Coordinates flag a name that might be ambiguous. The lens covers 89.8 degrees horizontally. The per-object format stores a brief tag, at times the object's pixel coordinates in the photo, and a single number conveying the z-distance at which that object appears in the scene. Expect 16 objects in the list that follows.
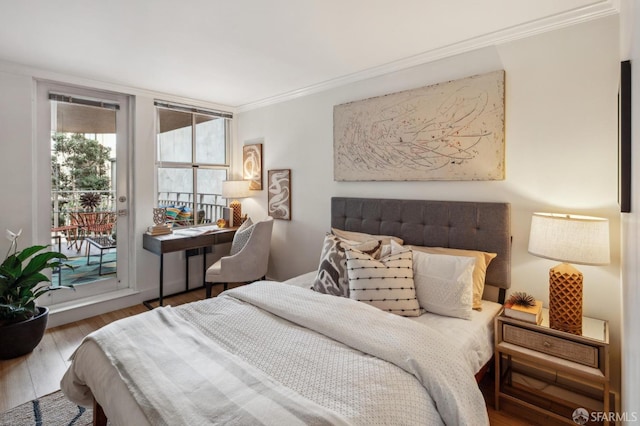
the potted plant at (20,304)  2.50
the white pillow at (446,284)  1.95
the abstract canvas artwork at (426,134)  2.26
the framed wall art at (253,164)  4.11
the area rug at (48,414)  1.87
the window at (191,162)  3.92
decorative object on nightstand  1.85
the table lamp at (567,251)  1.68
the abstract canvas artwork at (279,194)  3.76
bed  1.13
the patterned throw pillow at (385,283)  1.97
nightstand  1.64
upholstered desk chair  3.32
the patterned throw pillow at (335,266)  2.19
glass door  3.16
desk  3.36
